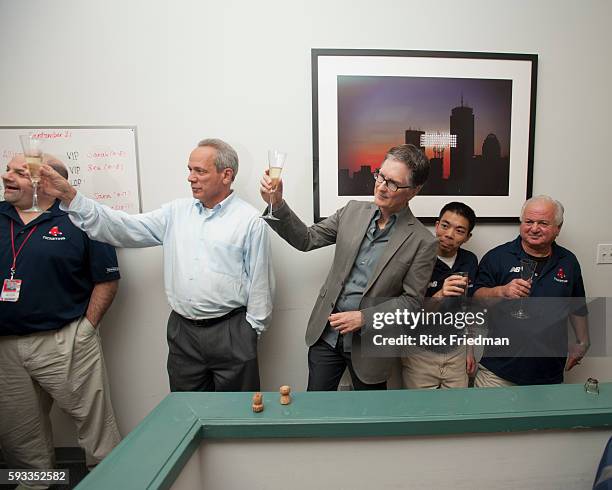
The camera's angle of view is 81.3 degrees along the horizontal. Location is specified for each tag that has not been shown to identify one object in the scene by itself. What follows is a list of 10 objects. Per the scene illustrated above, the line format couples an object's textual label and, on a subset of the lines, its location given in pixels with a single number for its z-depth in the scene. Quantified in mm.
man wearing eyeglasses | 1552
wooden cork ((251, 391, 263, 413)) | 928
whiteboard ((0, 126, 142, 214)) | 2006
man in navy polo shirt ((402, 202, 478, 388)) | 1869
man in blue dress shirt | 1738
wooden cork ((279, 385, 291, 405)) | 968
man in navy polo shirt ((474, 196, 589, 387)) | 1796
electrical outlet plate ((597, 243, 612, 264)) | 2293
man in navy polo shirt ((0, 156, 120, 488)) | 1748
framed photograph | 2047
